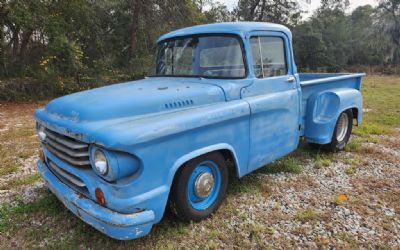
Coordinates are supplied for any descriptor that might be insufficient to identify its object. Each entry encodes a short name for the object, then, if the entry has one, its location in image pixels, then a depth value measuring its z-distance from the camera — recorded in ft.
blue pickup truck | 7.96
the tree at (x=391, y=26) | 102.65
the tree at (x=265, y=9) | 82.28
